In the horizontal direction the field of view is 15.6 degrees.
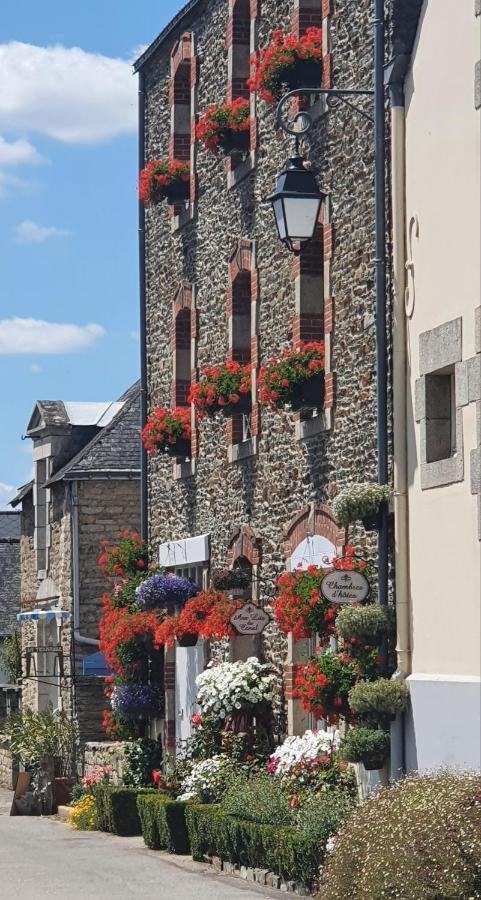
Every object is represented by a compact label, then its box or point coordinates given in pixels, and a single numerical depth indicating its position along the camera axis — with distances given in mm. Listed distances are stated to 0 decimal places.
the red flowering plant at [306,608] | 15102
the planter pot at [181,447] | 20578
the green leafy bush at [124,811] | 19000
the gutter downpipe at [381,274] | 14391
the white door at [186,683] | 20094
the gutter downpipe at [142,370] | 22469
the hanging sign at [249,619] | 17266
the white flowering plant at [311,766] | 14836
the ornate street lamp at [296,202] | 15438
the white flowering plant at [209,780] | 16781
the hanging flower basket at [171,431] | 20562
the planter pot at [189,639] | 19969
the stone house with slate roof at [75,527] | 26766
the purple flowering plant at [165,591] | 19984
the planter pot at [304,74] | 16594
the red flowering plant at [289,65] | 16516
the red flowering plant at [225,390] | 18344
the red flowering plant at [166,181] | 21016
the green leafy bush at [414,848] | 9602
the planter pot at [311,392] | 16094
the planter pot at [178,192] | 21016
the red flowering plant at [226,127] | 18594
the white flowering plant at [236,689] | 17453
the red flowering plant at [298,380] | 16062
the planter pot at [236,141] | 18672
